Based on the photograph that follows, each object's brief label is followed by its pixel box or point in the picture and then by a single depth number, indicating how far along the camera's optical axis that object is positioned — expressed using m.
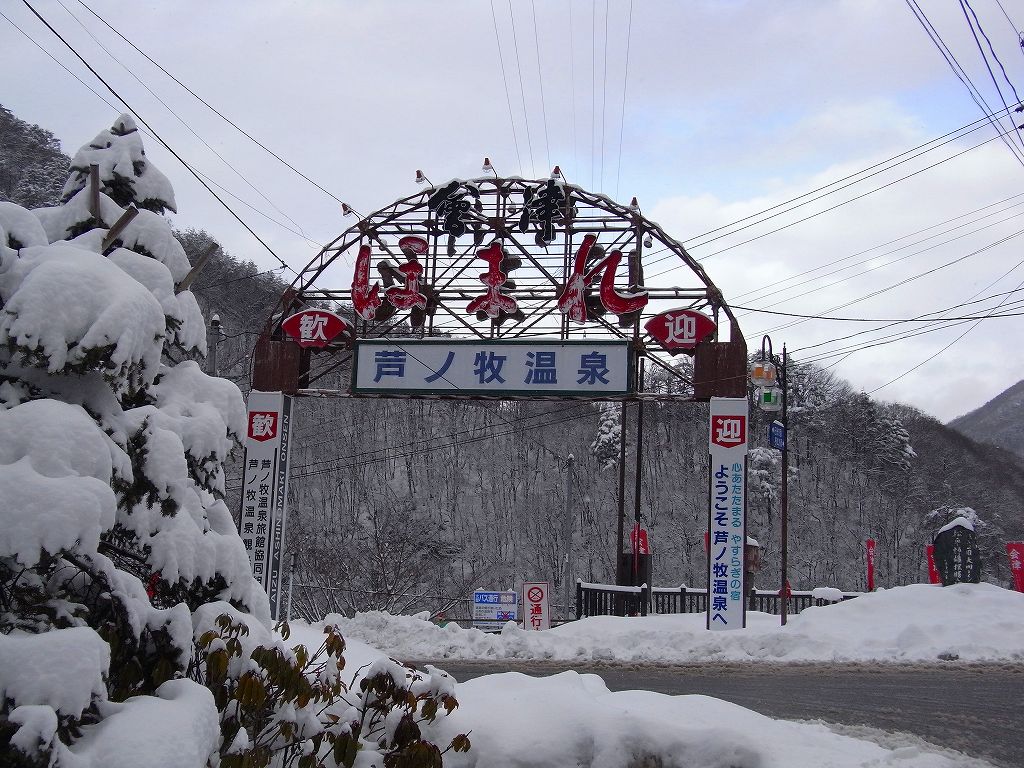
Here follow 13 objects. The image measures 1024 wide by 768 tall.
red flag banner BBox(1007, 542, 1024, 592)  23.95
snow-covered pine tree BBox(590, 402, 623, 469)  55.03
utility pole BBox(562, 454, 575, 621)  24.19
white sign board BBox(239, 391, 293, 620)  16.80
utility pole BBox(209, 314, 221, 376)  13.94
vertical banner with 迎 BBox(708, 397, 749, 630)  15.23
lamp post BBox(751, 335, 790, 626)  17.47
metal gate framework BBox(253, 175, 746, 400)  16.80
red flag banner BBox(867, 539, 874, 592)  30.25
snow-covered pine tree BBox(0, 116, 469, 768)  3.62
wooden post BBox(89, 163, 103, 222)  5.08
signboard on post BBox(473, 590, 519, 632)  22.42
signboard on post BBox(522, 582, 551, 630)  19.67
